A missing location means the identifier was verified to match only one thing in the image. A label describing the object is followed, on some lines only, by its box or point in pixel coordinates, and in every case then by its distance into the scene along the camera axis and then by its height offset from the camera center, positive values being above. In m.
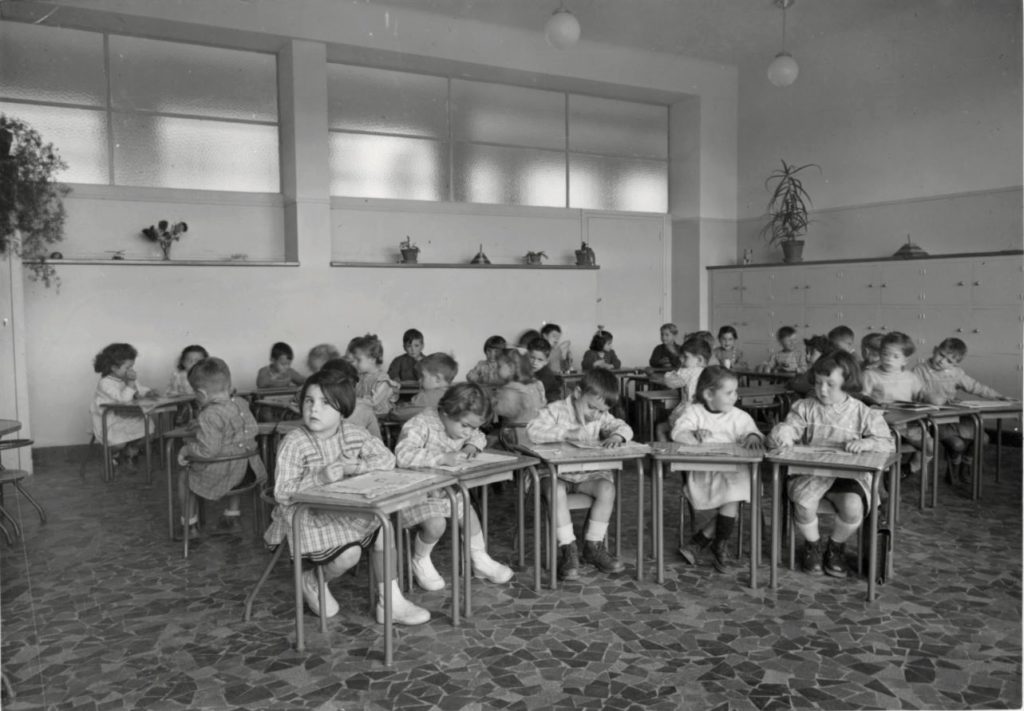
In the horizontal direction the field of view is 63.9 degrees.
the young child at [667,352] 8.72 -0.36
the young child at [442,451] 3.74 -0.60
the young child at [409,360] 7.83 -0.36
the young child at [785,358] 8.16 -0.41
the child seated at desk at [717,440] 4.12 -0.62
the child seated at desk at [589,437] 4.10 -0.60
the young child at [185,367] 7.14 -0.36
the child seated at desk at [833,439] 3.92 -0.61
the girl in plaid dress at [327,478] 3.32 -0.65
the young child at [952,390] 5.86 -0.55
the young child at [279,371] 7.50 -0.44
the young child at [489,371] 6.59 -0.41
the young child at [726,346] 8.57 -0.30
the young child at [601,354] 8.35 -0.36
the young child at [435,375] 4.71 -0.31
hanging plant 7.14 +1.20
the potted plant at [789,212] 10.11 +1.32
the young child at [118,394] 6.60 -0.55
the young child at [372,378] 5.43 -0.41
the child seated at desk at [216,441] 4.54 -0.65
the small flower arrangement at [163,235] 8.04 +0.89
